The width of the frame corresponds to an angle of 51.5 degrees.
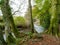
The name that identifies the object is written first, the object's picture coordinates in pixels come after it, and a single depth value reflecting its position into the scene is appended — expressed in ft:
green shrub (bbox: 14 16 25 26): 19.93
